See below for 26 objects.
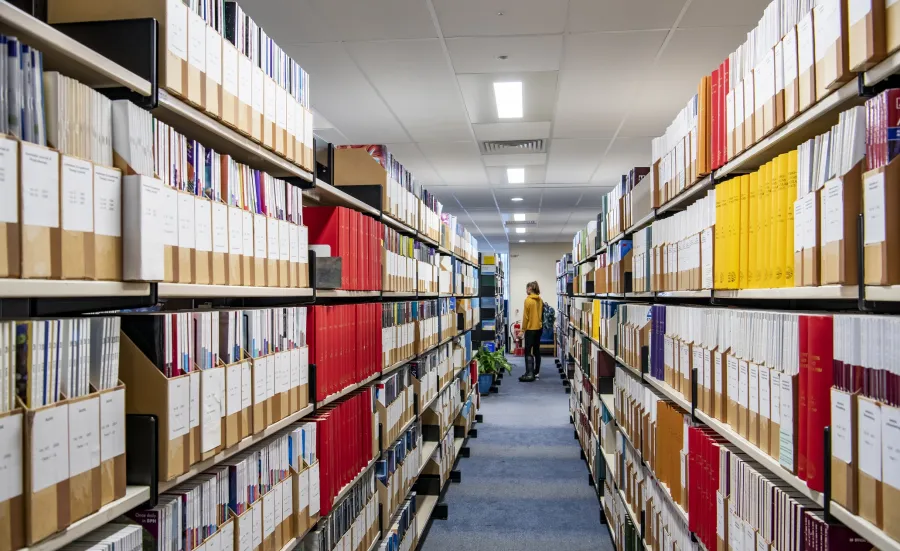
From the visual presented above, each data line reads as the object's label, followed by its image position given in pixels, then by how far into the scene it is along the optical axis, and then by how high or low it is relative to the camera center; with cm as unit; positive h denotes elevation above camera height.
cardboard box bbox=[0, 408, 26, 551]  87 -30
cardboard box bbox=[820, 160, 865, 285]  113 +11
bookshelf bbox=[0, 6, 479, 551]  95 -2
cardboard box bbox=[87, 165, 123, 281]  106 +11
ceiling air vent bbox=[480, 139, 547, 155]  576 +135
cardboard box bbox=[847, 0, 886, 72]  106 +44
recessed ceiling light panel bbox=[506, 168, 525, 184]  709 +134
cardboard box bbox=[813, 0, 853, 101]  116 +47
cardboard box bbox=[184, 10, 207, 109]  132 +50
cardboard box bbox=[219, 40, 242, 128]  148 +50
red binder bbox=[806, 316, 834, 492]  122 -22
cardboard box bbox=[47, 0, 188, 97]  123 +56
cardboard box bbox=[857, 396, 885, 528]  104 -31
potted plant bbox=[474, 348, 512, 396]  921 -121
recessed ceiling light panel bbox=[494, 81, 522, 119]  421 +138
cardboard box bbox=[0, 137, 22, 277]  88 +11
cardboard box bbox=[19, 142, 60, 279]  92 +13
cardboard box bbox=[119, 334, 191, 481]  121 -22
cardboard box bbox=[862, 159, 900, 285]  101 +10
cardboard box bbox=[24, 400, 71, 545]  91 -28
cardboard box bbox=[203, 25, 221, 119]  140 +49
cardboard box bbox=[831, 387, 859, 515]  111 -31
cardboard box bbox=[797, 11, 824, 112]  130 +48
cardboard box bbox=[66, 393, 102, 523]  99 -28
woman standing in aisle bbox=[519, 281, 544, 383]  1020 -64
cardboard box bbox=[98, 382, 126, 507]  108 -28
